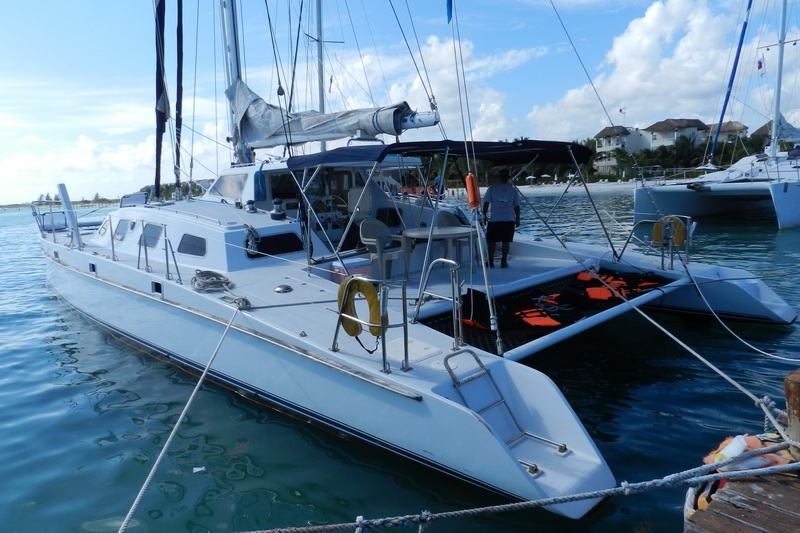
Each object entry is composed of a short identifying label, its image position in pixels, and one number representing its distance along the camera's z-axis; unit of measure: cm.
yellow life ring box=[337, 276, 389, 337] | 417
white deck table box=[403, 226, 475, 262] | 651
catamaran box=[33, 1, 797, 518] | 401
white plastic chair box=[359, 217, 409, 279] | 632
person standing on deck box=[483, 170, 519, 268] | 736
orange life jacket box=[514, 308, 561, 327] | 547
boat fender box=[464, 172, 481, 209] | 459
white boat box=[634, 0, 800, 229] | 1897
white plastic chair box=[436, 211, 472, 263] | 830
